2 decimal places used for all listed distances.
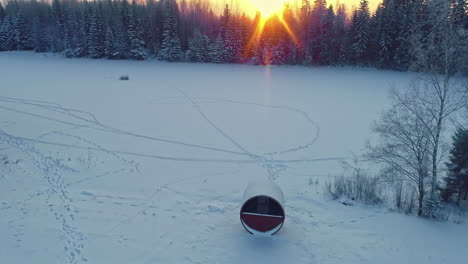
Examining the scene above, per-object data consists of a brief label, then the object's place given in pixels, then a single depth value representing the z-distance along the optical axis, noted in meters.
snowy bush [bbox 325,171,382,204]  10.27
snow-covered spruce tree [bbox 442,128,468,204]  10.00
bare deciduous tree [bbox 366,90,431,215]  9.79
